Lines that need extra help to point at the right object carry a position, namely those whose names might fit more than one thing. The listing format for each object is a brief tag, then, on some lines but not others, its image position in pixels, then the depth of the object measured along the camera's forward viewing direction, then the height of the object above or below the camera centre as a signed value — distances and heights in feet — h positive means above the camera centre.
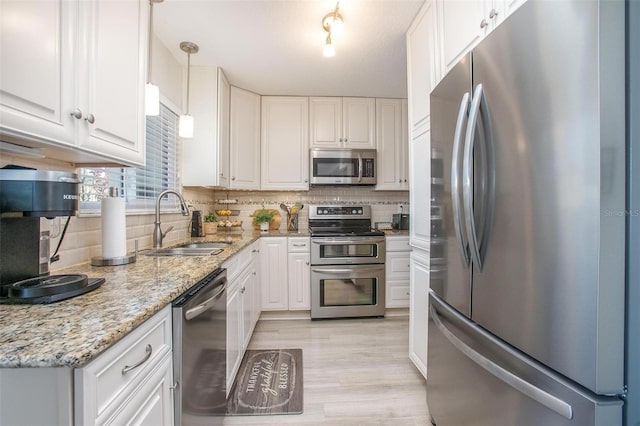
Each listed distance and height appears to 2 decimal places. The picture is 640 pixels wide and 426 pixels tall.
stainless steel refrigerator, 2.02 -0.05
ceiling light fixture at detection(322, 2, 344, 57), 5.67 +3.97
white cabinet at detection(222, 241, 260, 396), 5.45 -2.19
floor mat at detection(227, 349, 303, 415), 5.40 -3.77
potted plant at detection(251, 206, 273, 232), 10.26 -0.25
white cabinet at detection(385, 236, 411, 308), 9.70 -2.10
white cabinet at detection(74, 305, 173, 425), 1.85 -1.36
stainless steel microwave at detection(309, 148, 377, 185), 10.44 +1.72
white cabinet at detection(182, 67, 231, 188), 8.29 +2.33
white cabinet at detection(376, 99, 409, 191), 10.90 +2.67
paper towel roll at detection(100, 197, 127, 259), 4.37 -0.26
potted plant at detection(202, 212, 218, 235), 8.87 -0.51
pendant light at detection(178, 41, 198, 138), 6.59 +2.01
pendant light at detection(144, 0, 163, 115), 4.58 +1.89
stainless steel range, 9.46 -2.13
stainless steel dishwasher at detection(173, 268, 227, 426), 3.12 -1.84
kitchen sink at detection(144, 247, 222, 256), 5.70 -0.86
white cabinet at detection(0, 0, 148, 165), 2.38 +1.41
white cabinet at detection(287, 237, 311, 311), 9.59 -2.09
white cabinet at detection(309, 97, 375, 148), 10.73 +3.48
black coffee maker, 2.62 -0.20
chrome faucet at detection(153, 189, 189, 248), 6.12 -0.47
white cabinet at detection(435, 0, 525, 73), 3.61 +2.82
